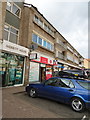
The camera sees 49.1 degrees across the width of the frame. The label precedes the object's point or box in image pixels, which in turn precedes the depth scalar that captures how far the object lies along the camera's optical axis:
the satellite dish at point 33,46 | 11.23
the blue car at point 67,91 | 4.57
